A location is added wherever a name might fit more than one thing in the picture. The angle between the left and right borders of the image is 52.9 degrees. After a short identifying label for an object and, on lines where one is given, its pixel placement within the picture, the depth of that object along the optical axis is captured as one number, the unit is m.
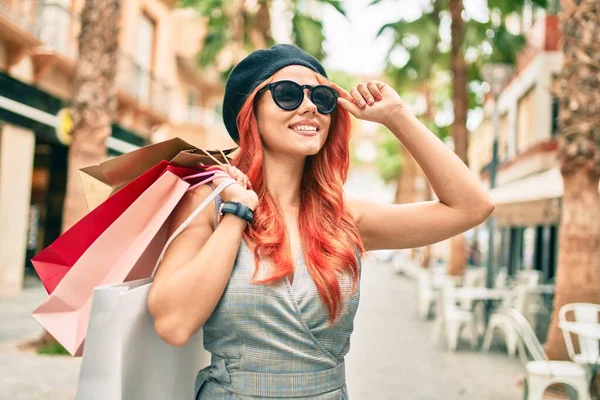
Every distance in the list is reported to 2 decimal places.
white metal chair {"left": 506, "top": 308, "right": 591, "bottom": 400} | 4.82
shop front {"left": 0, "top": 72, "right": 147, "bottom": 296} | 11.74
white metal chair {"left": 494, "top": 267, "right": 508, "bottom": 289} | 12.30
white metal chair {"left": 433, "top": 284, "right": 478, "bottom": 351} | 8.61
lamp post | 11.12
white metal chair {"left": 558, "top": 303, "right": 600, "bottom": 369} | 5.20
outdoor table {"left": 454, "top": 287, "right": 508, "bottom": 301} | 9.25
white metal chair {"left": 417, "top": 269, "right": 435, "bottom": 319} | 11.96
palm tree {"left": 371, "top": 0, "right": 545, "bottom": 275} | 13.08
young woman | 1.42
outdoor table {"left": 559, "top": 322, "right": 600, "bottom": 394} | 4.87
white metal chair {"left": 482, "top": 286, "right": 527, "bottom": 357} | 8.36
